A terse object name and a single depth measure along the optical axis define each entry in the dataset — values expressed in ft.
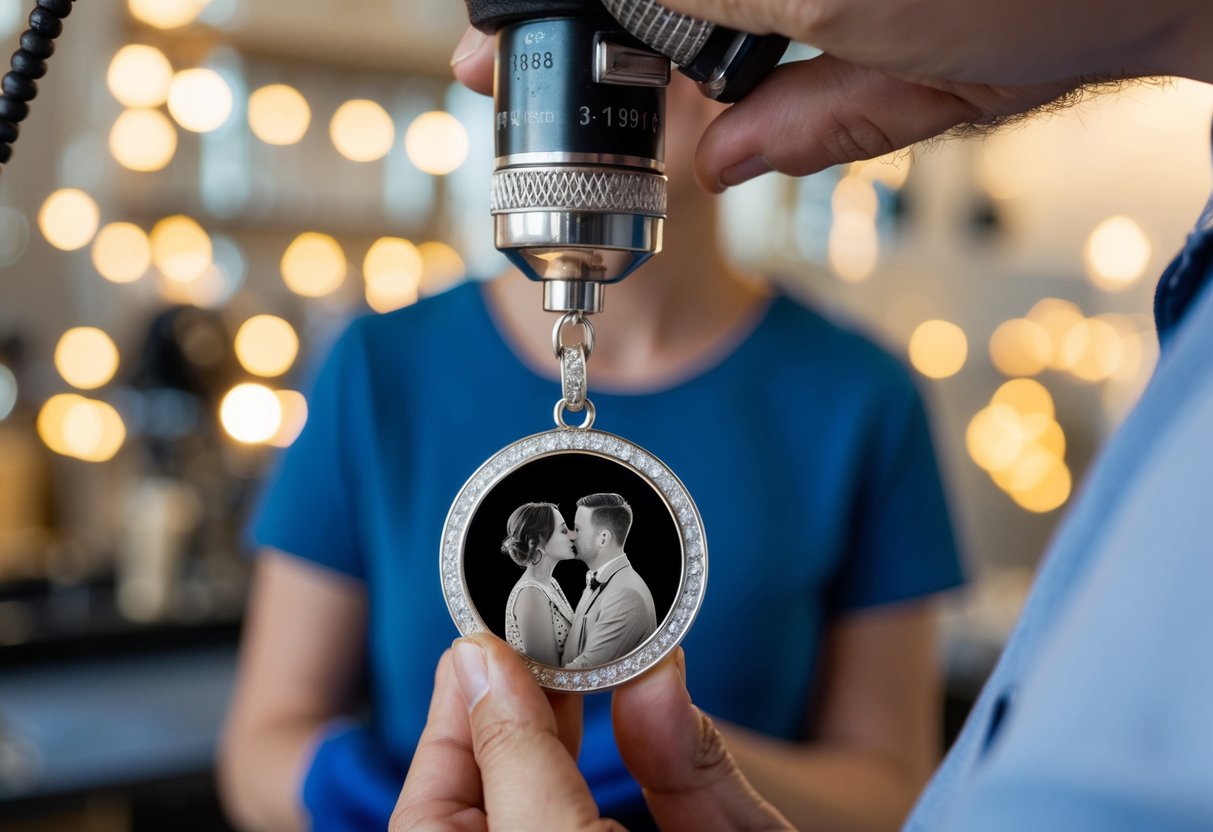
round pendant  1.15
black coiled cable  1.08
